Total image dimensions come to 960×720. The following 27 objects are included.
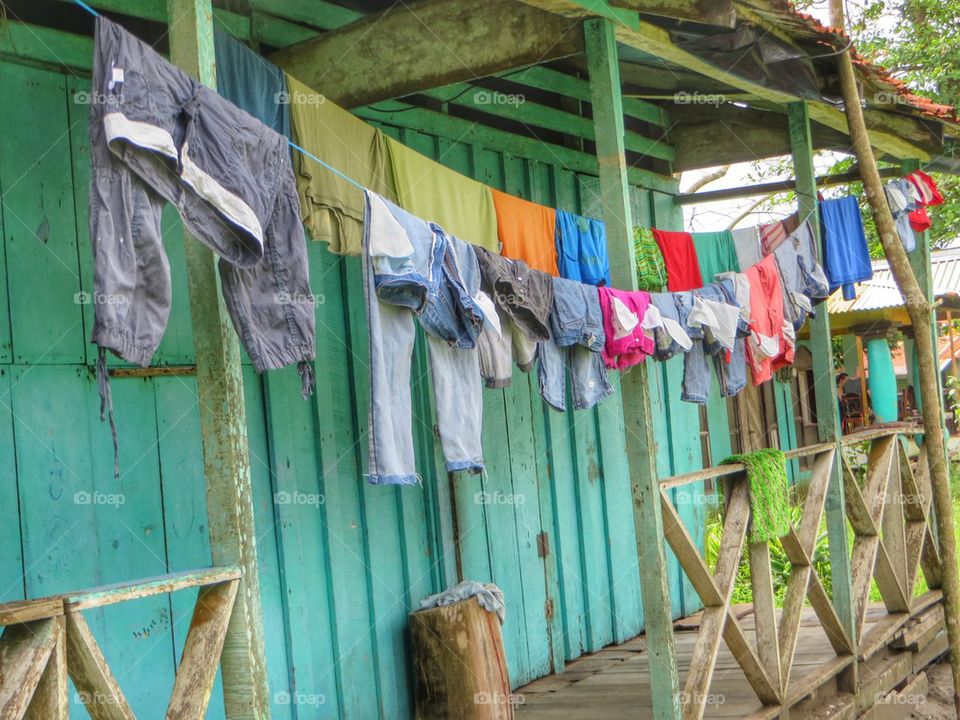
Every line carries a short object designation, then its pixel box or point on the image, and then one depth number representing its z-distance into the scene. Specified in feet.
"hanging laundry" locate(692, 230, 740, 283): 23.06
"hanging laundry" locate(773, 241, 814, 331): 20.75
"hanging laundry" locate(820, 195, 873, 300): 22.26
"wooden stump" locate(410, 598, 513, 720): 17.35
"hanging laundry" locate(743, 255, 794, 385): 19.61
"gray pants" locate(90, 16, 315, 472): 8.21
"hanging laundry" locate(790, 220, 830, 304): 21.35
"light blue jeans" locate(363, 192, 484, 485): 11.89
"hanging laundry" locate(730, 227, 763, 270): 23.40
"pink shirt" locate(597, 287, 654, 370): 15.75
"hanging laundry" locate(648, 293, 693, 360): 16.58
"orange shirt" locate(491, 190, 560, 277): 17.98
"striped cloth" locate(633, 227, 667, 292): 21.91
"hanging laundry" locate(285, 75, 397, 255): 14.11
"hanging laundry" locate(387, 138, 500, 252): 16.03
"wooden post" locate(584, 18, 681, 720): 15.40
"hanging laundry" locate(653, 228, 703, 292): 22.35
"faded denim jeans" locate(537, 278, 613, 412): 15.29
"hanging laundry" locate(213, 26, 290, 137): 13.21
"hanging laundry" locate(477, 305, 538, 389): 14.29
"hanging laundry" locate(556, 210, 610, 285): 19.00
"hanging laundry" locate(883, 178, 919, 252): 24.44
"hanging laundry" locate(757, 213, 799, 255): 23.09
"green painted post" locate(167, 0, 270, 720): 9.91
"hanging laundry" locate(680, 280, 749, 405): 17.70
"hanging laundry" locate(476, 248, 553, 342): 13.78
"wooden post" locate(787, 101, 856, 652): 21.49
